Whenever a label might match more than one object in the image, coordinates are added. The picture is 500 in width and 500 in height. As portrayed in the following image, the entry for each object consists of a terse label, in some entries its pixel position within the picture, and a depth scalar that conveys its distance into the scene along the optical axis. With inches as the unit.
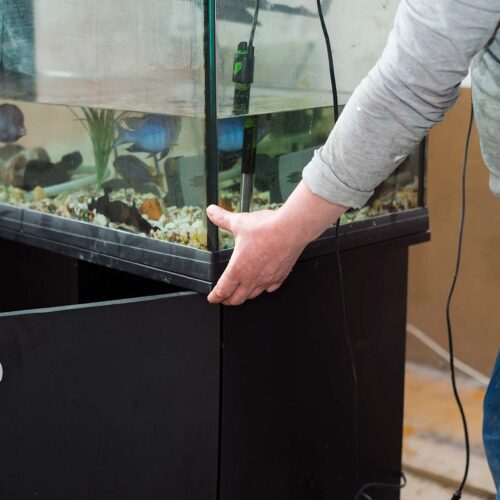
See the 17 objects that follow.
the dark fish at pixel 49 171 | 70.2
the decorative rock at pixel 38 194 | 72.0
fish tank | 61.2
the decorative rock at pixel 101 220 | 67.0
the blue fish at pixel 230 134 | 60.9
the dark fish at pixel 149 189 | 64.6
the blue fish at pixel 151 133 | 62.8
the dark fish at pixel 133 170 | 65.0
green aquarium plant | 66.3
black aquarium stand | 58.6
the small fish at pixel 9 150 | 73.6
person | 51.0
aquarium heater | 61.6
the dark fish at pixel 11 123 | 73.1
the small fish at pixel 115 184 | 66.4
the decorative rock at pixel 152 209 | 64.4
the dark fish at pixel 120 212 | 64.9
